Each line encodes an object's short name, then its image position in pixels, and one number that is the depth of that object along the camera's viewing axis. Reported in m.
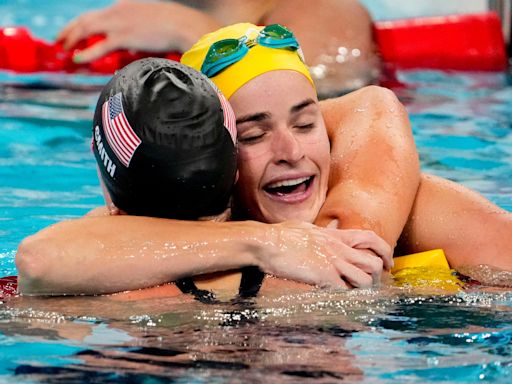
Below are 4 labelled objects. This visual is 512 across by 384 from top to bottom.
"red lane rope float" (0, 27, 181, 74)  17.67
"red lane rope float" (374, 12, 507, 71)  19.08
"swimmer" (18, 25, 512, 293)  6.87
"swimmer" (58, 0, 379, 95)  17.16
